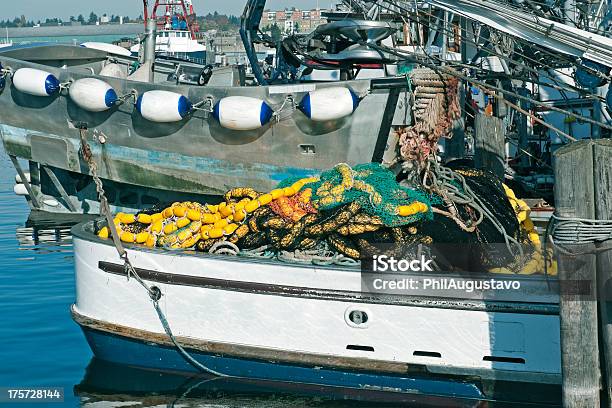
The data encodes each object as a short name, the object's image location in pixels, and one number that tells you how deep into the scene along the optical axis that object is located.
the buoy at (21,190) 18.50
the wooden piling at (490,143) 10.42
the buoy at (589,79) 10.41
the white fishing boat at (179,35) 50.00
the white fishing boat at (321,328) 7.12
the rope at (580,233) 6.00
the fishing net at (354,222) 7.60
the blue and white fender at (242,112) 13.81
